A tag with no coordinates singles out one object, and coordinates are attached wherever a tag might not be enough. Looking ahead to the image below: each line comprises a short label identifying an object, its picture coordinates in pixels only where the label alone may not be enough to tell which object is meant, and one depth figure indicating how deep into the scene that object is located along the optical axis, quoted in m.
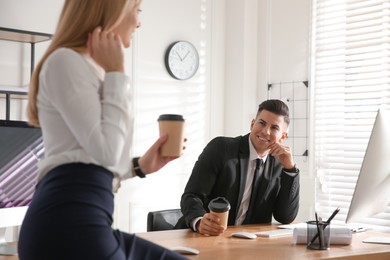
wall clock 4.85
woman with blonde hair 1.25
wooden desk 2.04
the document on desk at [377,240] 2.41
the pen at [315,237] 2.24
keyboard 2.48
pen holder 2.24
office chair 2.94
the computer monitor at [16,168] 2.32
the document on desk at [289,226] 2.74
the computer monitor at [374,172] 2.10
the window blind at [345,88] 4.30
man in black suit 2.98
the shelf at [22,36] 3.74
